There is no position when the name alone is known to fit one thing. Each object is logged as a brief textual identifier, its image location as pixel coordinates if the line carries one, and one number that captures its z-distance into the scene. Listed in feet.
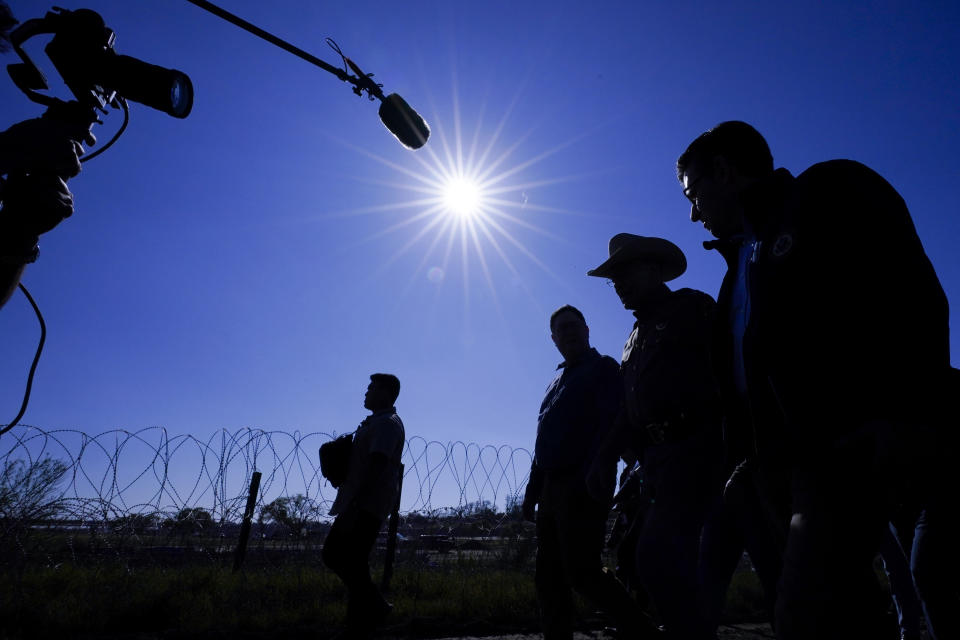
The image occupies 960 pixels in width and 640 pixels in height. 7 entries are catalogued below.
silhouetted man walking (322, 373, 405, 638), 12.39
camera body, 5.85
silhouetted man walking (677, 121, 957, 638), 3.62
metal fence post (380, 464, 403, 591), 20.61
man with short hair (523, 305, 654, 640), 9.17
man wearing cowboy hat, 7.11
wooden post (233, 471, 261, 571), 22.06
